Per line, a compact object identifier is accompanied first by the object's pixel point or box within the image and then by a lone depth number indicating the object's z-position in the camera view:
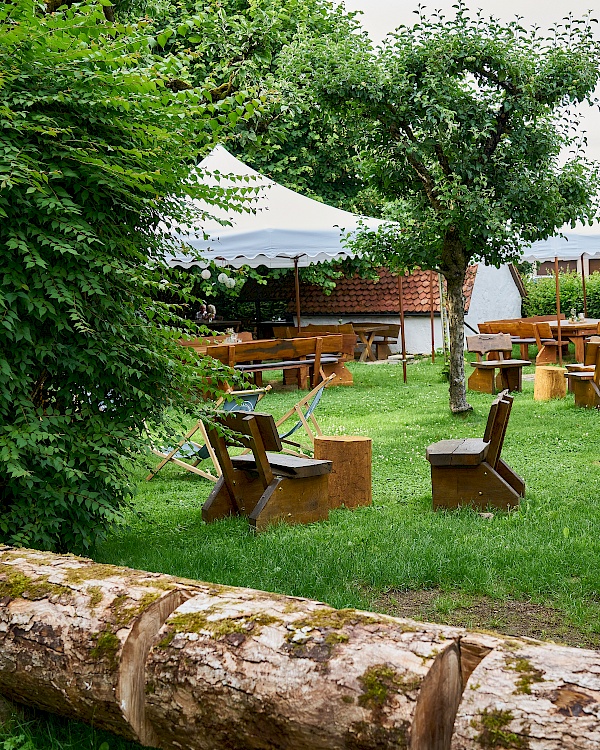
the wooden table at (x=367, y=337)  19.98
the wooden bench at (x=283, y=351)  11.20
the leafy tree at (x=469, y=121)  10.33
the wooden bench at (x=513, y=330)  16.03
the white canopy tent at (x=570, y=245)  14.41
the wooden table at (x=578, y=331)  15.44
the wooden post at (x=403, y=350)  15.31
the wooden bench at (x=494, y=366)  13.37
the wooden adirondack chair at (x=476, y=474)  6.37
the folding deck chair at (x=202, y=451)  7.71
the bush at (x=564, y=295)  21.41
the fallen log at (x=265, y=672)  2.08
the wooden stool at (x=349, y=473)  6.85
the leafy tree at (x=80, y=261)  4.36
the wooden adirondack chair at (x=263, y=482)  5.97
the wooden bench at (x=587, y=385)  11.11
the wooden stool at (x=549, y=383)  12.30
